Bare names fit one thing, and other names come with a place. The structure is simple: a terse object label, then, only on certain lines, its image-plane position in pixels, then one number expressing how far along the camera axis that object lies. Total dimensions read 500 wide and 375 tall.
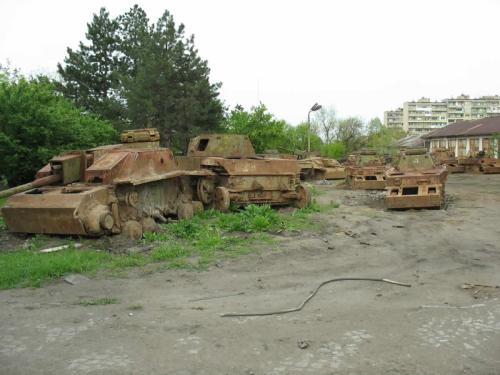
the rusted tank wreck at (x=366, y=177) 21.91
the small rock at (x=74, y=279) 7.03
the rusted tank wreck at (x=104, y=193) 9.23
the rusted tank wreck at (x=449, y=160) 33.99
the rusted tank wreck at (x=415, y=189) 14.37
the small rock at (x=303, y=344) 4.58
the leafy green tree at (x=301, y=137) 59.11
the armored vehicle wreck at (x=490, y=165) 32.20
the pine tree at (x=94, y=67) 38.09
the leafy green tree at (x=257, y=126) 35.16
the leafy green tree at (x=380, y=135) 66.36
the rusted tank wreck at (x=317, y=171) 28.90
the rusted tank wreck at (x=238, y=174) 13.15
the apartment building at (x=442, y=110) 122.50
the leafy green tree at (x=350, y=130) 70.38
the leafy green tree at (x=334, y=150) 58.74
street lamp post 35.09
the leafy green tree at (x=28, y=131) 16.36
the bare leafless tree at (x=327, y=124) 76.00
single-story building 50.25
